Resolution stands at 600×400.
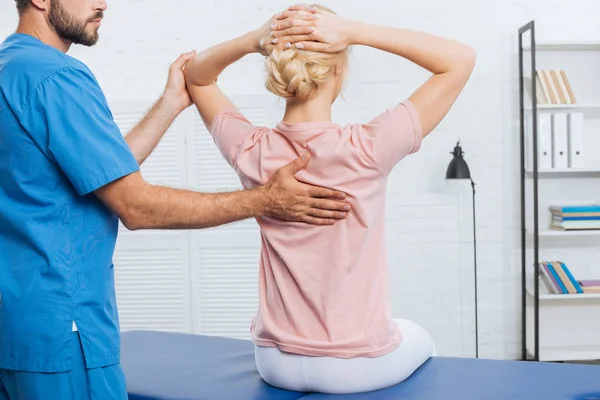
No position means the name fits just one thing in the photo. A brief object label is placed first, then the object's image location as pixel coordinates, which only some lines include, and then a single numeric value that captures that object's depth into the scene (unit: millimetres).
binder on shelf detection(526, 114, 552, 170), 3766
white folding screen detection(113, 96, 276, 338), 3941
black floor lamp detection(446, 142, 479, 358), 3715
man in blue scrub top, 1269
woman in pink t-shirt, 1488
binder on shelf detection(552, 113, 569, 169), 3758
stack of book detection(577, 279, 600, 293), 3848
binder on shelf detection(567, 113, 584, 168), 3754
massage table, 1564
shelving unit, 3932
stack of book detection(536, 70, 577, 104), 3781
